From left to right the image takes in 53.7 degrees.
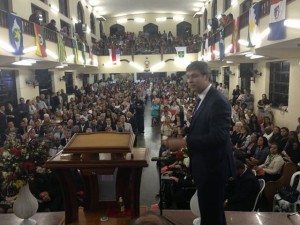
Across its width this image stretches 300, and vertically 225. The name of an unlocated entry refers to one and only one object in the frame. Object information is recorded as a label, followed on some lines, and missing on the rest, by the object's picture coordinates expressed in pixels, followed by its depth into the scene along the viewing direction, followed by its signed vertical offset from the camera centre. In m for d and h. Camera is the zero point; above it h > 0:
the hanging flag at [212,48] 14.73 +1.30
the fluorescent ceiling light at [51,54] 10.63 +0.85
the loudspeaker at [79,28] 18.73 +3.04
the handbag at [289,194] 4.30 -1.79
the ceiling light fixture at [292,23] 5.59 +0.96
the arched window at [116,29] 28.22 +4.43
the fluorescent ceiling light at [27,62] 9.39 +0.52
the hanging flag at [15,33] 7.85 +1.20
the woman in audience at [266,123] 8.16 -1.38
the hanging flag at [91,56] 18.36 +1.23
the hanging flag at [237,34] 10.03 +1.34
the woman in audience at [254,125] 8.41 -1.48
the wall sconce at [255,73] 12.44 +0.00
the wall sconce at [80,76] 20.29 +0.02
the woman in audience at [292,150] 6.07 -1.61
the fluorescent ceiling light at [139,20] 27.95 +5.19
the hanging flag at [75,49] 14.36 +1.33
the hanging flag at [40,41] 9.59 +1.20
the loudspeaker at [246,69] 12.75 +0.17
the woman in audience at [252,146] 6.65 -1.64
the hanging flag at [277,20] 6.16 +1.14
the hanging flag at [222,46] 12.15 +1.14
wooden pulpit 2.36 -0.71
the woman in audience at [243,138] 7.23 -1.61
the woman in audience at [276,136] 6.91 -1.48
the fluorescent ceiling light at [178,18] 28.11 +5.33
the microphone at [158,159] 2.67 -0.76
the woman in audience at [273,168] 5.45 -1.77
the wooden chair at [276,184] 4.95 -1.84
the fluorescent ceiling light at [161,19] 27.97 +5.24
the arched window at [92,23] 24.06 +4.33
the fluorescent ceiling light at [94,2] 22.17 +5.57
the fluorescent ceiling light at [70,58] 13.51 +0.87
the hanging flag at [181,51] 20.61 +1.62
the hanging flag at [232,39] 10.63 +1.25
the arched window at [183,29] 28.34 +4.33
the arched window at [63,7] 17.09 +4.10
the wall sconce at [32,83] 12.23 -0.23
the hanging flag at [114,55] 20.27 +1.41
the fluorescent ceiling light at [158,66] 21.50 +0.64
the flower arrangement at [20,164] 2.80 -0.82
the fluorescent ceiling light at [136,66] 21.50 +0.67
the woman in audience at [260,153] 6.06 -1.66
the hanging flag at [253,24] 8.16 +1.37
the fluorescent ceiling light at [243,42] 8.96 +0.98
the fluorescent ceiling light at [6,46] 7.40 +0.79
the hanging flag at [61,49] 11.73 +1.12
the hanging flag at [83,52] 16.09 +1.32
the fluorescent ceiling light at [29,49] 8.64 +0.84
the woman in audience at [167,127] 8.54 -1.55
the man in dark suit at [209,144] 2.27 -0.54
